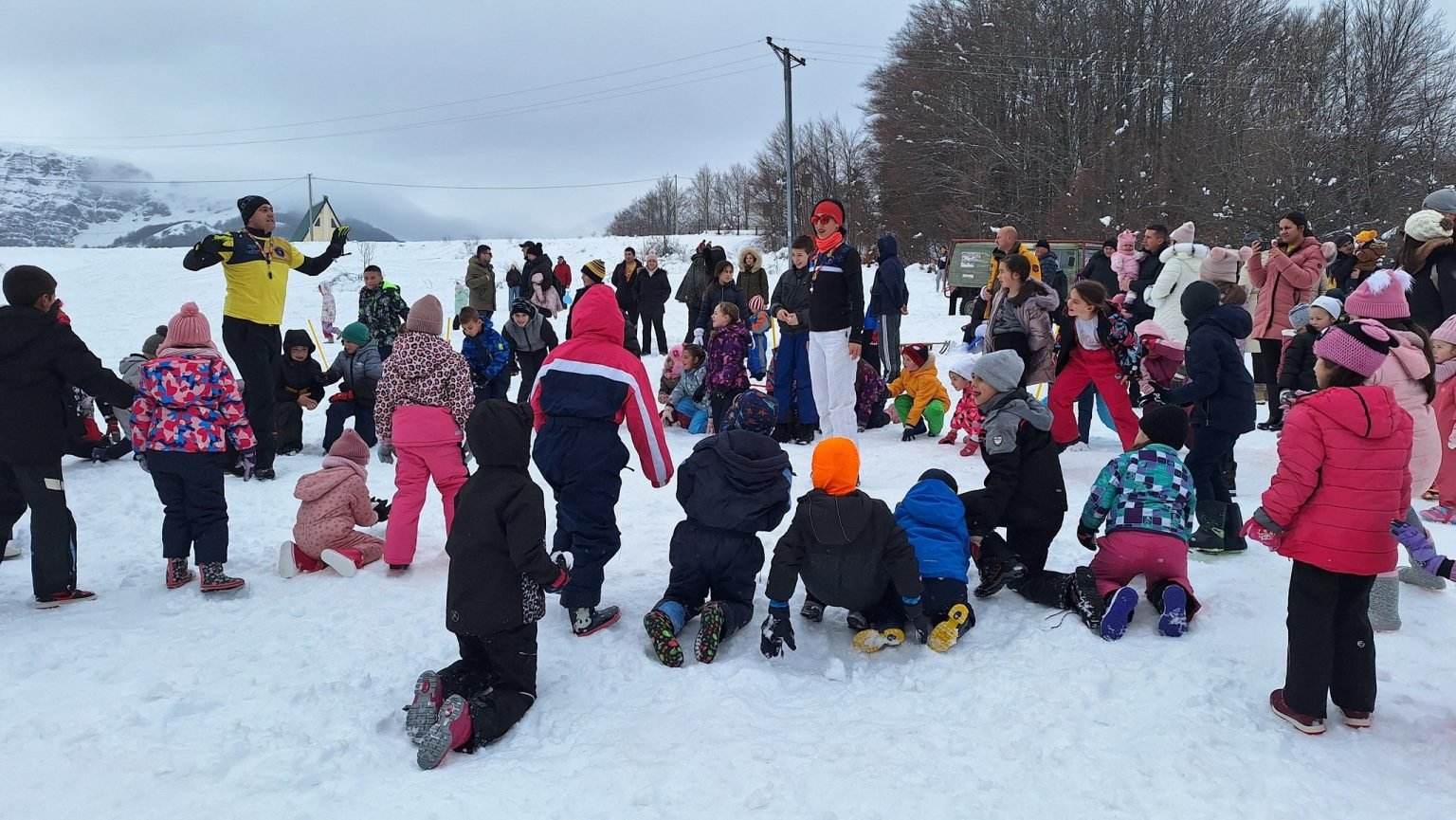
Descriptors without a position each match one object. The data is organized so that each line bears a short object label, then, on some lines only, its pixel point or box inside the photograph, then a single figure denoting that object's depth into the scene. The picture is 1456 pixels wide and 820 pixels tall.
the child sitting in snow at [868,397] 9.28
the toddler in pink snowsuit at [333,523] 5.13
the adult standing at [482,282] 13.13
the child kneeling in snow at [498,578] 3.46
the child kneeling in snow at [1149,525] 4.06
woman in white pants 7.21
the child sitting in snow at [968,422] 8.00
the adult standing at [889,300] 9.53
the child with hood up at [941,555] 4.16
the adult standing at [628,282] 15.02
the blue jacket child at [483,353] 8.80
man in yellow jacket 6.90
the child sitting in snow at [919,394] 8.70
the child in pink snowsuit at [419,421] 5.12
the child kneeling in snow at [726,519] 4.23
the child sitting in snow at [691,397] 9.26
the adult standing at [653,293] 15.04
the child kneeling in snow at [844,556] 4.01
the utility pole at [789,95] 23.20
